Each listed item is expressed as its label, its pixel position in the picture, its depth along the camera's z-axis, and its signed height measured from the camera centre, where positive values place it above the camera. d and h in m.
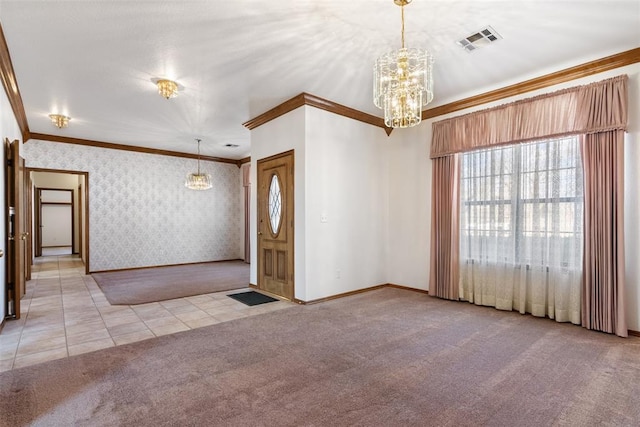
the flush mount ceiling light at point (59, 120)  5.31 +1.61
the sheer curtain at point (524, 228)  3.61 -0.18
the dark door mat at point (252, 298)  4.63 -1.26
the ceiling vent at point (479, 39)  3.01 +1.71
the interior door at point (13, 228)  3.74 -0.15
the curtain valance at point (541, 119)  3.30 +1.13
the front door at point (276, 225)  4.78 -0.16
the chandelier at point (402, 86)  2.62 +1.08
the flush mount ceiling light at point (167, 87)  4.01 +1.62
